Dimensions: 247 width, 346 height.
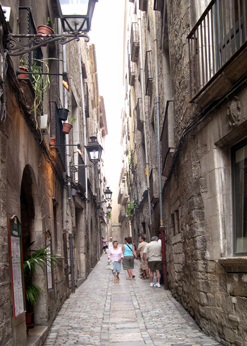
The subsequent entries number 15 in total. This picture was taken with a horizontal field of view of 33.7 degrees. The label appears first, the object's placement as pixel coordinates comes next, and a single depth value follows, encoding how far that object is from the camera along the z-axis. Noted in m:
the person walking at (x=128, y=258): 12.57
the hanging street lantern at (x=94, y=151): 12.23
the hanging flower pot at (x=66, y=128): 9.41
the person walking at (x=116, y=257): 12.32
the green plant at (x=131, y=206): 22.45
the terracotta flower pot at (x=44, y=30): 6.20
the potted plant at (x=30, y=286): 5.07
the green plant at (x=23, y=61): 5.01
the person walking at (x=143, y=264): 12.58
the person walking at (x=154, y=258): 10.61
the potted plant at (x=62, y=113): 8.92
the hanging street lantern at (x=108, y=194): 21.59
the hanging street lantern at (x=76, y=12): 4.19
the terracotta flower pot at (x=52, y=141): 7.64
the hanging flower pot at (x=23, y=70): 4.86
